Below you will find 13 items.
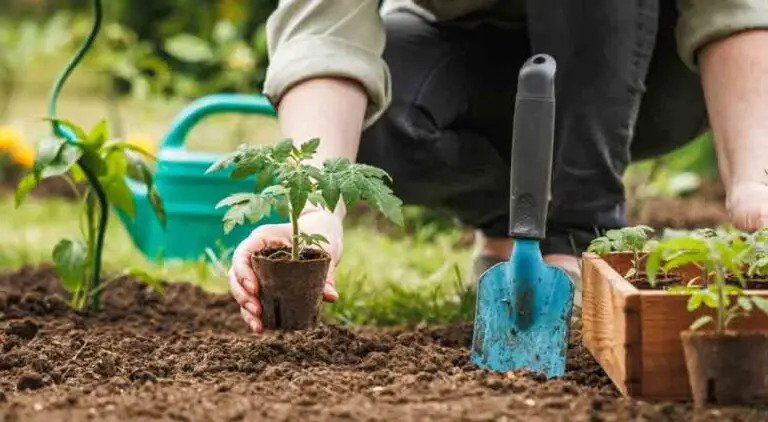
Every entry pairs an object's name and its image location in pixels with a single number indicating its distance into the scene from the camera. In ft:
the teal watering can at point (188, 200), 19.46
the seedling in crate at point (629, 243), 10.84
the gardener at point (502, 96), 12.89
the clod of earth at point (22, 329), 12.63
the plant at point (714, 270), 9.05
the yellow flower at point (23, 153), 28.26
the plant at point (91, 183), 13.34
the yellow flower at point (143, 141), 24.78
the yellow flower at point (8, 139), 29.08
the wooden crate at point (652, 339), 9.46
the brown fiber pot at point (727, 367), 9.03
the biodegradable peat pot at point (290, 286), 11.17
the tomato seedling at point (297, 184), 10.57
